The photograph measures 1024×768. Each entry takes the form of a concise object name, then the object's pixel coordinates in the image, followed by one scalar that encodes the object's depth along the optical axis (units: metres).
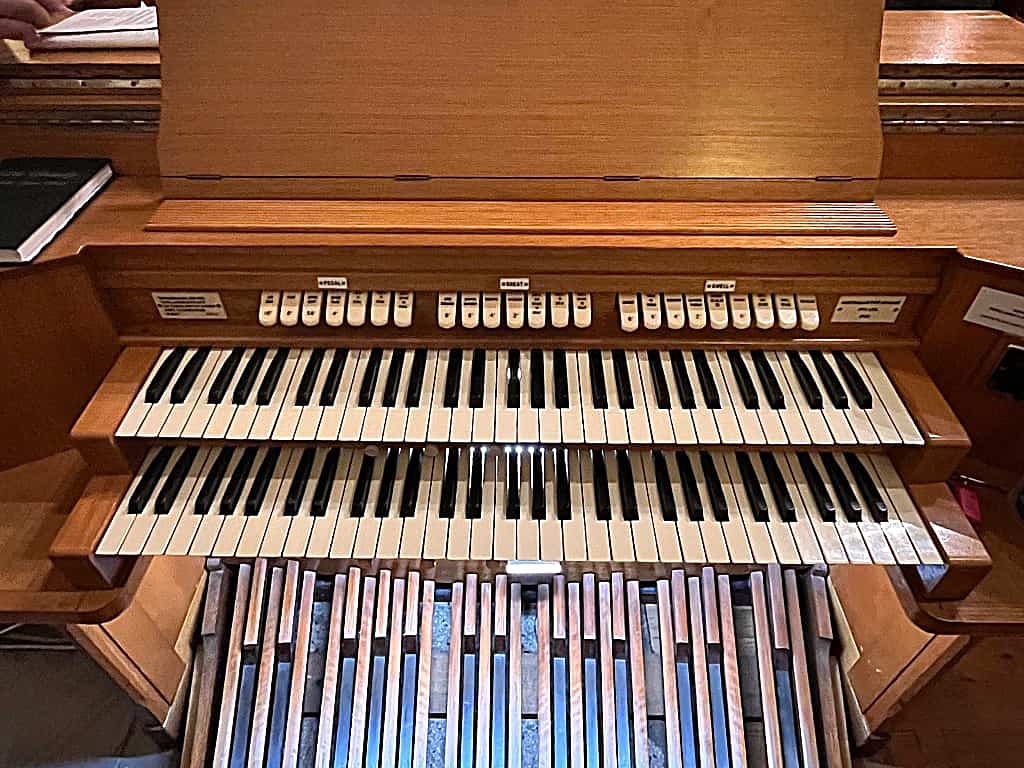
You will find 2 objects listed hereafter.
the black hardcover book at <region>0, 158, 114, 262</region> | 1.10
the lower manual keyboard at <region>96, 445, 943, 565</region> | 1.10
